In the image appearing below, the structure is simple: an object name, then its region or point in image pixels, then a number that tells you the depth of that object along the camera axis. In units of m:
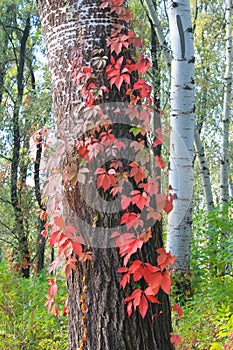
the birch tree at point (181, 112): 3.72
